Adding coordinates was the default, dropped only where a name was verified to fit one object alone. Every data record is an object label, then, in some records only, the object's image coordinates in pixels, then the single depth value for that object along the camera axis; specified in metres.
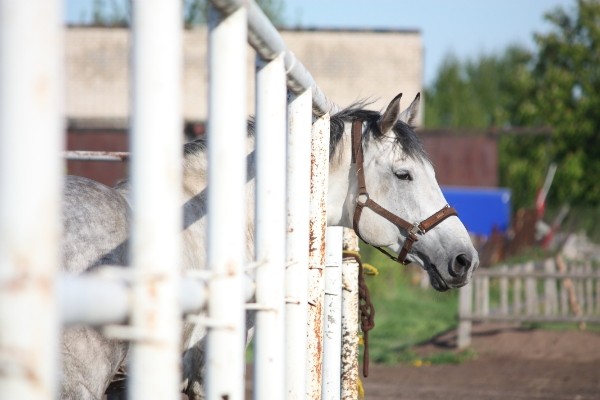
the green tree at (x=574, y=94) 66.56
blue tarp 57.00
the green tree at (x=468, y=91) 108.44
